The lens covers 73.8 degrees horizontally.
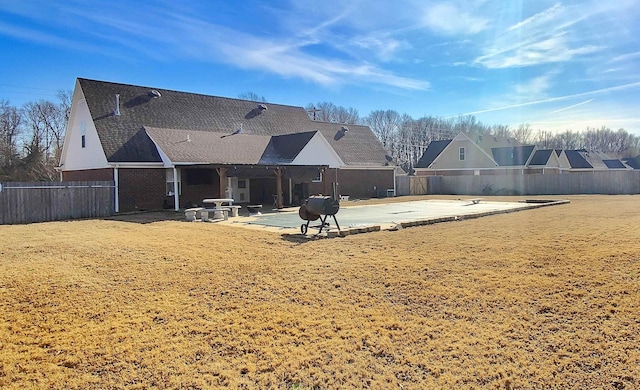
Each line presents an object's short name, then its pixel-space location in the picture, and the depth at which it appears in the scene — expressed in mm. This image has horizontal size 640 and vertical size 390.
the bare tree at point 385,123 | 74125
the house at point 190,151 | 20125
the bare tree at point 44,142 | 41094
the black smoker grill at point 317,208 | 11211
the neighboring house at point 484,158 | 38969
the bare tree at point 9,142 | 39969
